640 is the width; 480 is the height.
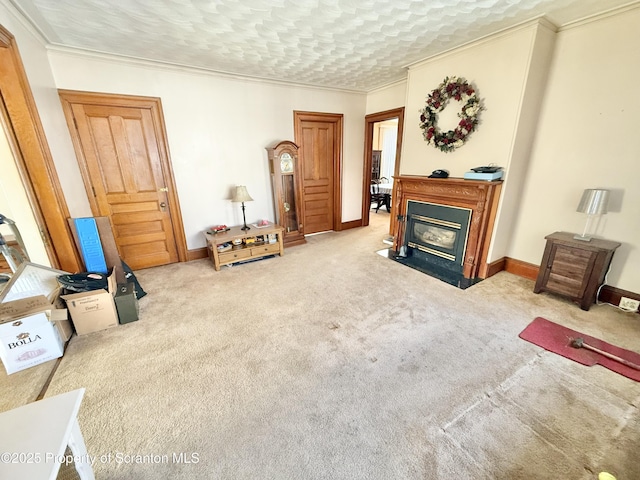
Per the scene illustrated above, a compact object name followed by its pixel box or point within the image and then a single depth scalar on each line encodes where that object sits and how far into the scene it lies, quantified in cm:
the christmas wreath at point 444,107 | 282
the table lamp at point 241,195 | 348
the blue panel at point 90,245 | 240
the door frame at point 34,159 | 194
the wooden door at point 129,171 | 292
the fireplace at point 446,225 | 288
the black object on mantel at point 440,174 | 316
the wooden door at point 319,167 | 433
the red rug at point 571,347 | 178
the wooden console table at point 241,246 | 338
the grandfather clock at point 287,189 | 392
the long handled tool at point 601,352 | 176
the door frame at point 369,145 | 426
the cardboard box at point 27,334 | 175
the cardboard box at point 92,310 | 211
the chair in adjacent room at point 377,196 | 677
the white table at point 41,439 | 75
